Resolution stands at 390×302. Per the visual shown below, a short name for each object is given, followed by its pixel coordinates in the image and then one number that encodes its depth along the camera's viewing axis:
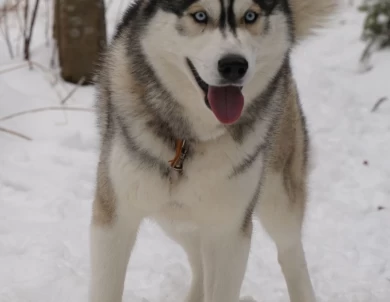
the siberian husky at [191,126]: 3.90
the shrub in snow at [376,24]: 12.65
